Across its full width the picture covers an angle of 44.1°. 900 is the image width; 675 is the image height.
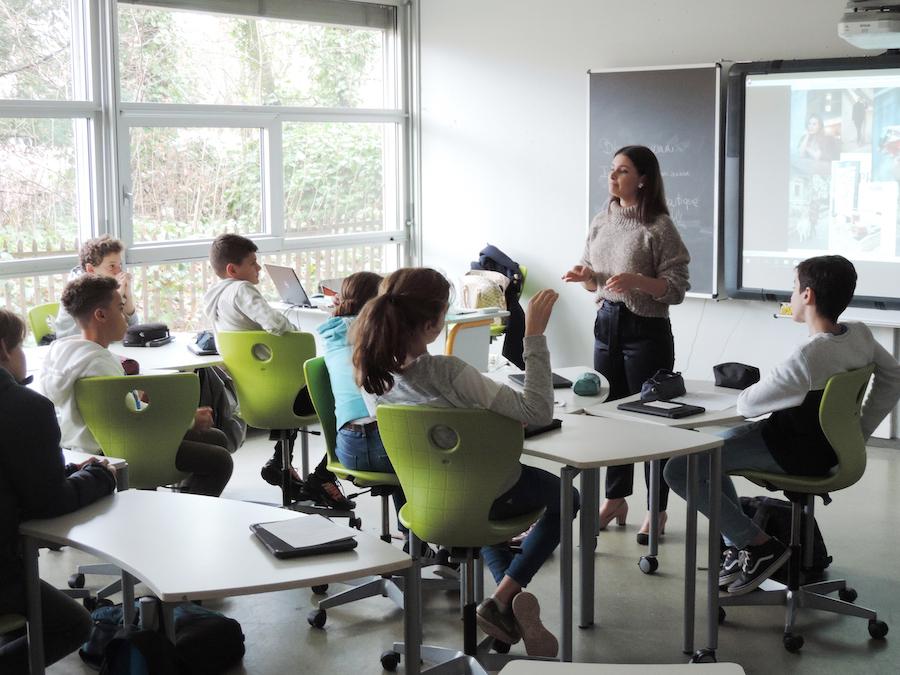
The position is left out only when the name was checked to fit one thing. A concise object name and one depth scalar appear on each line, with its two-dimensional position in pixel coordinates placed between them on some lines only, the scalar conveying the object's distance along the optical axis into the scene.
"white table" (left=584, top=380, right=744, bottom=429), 3.40
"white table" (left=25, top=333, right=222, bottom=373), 4.41
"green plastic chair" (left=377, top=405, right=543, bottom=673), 2.85
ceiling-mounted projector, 4.57
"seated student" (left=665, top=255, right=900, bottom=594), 3.36
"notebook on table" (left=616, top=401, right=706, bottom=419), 3.48
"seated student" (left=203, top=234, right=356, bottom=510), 4.25
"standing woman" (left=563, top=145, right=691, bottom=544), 4.12
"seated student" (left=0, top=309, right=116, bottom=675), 2.50
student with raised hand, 2.91
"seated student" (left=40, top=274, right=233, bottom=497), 3.46
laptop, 5.77
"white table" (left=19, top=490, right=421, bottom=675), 2.13
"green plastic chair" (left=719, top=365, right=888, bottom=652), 3.35
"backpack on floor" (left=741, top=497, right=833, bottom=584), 3.89
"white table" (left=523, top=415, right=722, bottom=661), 3.00
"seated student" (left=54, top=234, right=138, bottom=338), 4.97
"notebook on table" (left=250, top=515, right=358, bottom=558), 2.26
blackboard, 6.04
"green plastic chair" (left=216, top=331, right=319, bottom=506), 4.32
